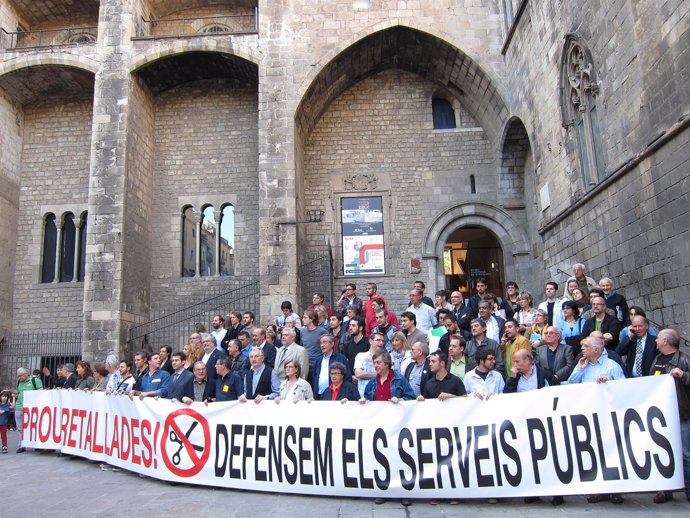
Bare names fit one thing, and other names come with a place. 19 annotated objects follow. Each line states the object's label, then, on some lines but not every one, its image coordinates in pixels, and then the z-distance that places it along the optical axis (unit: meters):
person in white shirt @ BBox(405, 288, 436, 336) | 8.73
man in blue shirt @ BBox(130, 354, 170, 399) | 7.52
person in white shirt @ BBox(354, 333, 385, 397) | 6.56
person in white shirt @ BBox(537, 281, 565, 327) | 8.01
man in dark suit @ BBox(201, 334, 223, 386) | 7.54
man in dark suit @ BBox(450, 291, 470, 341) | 8.15
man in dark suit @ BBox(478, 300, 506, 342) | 7.86
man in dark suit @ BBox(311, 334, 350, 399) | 6.88
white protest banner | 4.82
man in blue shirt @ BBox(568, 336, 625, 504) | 5.47
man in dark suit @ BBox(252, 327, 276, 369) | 7.88
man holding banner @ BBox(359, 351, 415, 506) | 5.93
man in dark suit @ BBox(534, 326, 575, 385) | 5.92
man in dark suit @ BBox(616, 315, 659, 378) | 5.77
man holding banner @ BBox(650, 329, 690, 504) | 4.89
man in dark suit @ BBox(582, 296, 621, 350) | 6.67
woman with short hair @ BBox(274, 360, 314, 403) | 6.12
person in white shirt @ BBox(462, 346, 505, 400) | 5.66
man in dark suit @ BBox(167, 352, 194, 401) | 6.82
